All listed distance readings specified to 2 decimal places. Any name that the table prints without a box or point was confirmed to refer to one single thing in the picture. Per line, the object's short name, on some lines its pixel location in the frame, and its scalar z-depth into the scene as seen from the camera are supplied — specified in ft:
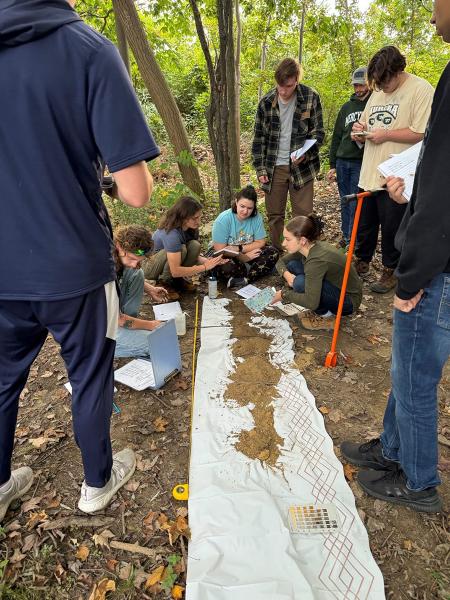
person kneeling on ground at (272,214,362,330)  10.40
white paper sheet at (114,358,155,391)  9.12
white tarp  5.20
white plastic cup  11.27
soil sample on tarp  7.48
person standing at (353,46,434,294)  10.32
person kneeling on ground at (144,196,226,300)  12.16
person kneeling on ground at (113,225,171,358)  8.82
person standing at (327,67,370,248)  13.43
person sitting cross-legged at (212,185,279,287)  13.67
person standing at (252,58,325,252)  13.17
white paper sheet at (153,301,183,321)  11.87
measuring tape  6.70
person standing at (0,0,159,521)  3.79
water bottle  13.06
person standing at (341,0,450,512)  4.03
